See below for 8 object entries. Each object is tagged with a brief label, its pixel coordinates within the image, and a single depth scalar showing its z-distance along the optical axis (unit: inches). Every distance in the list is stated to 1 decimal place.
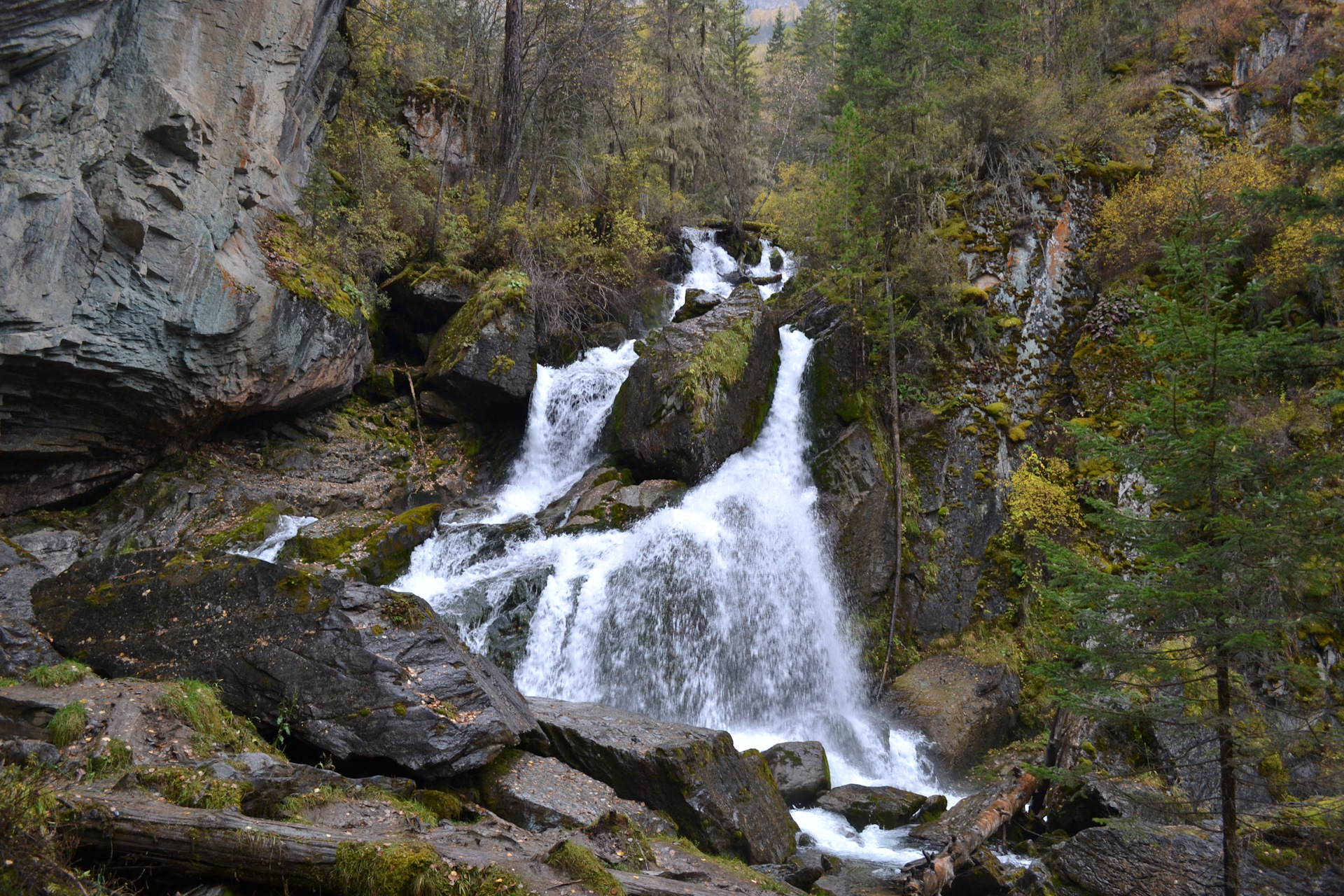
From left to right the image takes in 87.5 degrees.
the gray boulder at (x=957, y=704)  417.1
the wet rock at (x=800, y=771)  353.1
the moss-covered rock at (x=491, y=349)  604.4
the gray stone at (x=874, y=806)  340.2
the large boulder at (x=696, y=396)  528.1
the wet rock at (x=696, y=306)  703.1
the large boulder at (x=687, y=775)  269.3
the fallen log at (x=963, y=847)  243.8
